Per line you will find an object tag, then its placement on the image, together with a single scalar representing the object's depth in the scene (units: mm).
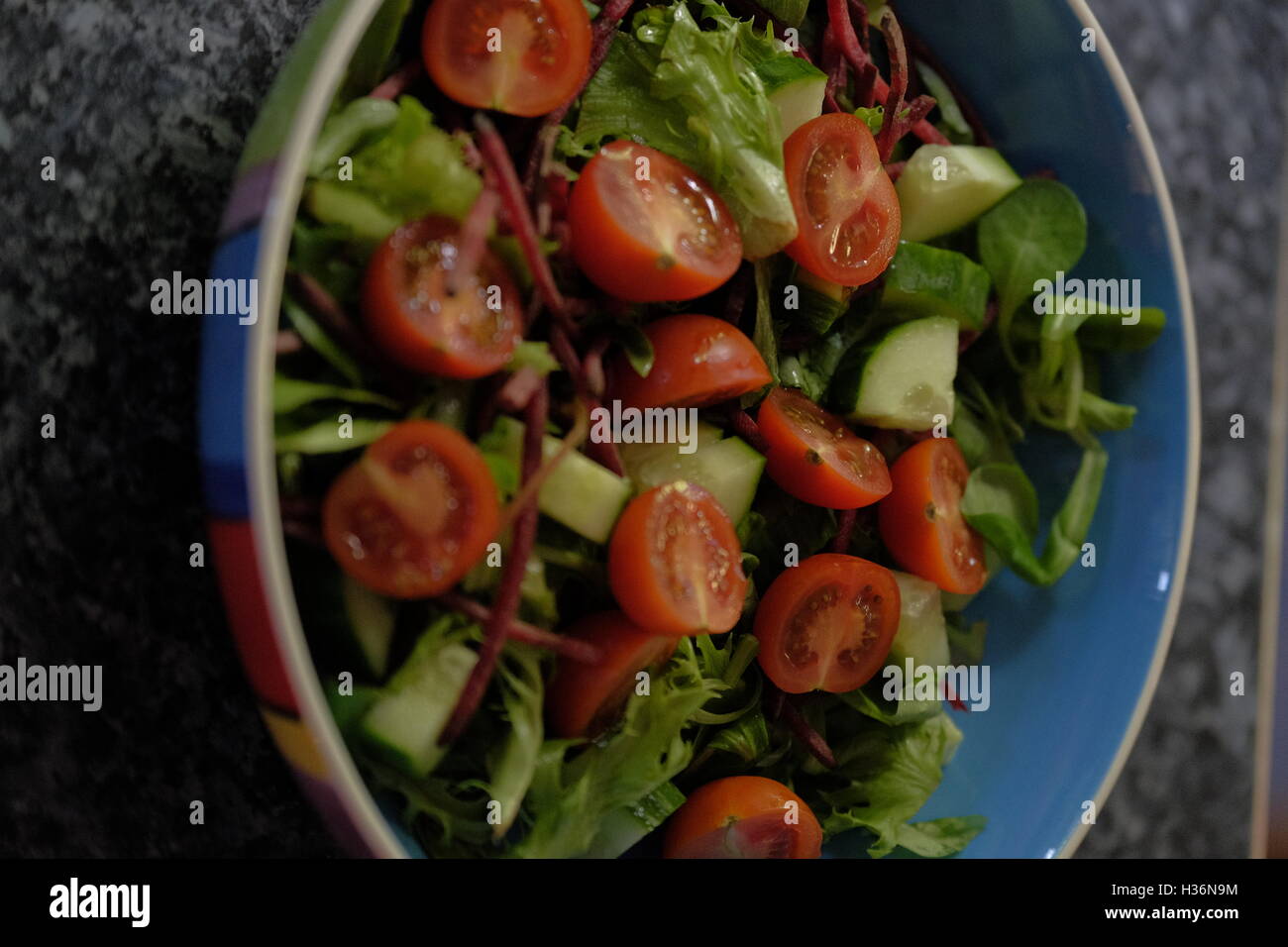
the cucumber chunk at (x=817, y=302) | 242
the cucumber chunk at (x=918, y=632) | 255
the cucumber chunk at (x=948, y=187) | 256
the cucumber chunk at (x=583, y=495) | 208
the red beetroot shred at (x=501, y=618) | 198
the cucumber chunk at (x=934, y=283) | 252
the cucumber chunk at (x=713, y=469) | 226
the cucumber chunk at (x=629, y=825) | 225
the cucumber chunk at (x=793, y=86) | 231
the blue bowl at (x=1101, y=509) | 256
